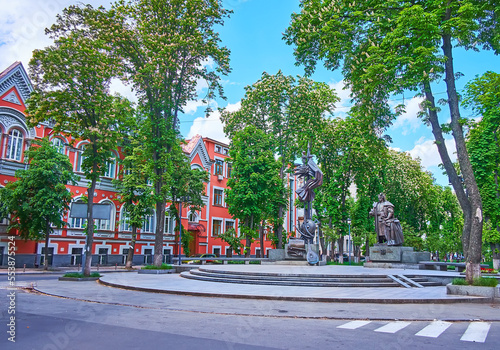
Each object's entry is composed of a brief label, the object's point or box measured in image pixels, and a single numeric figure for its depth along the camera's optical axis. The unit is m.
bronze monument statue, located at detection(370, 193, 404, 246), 21.81
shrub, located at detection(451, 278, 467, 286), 11.83
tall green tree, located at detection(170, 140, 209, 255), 33.06
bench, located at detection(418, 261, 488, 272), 20.97
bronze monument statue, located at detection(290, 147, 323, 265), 22.34
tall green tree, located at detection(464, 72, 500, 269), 30.31
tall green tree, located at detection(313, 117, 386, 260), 32.81
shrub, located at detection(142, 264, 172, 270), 22.05
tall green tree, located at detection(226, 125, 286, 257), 32.09
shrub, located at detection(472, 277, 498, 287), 11.41
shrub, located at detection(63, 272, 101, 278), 17.07
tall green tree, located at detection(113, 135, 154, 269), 29.73
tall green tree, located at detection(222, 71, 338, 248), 32.94
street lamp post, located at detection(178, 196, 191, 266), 34.48
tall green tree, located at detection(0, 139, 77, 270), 25.62
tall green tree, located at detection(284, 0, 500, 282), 11.77
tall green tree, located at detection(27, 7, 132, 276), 16.69
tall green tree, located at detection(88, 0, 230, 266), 21.58
